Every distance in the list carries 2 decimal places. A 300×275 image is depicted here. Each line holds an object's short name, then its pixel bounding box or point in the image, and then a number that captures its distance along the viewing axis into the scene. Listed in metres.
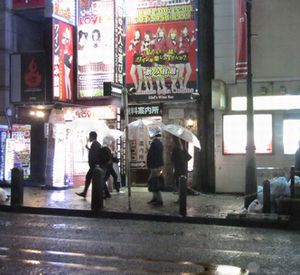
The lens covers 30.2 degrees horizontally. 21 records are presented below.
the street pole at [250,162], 14.09
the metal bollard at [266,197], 13.05
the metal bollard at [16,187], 15.02
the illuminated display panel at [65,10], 19.66
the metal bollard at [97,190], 14.15
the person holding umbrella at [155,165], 14.96
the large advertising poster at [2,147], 20.59
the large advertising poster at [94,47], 20.00
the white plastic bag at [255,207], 13.44
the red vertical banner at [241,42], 17.97
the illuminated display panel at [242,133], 18.06
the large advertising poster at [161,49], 19.22
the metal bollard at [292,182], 12.64
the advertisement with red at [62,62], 19.73
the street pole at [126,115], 14.45
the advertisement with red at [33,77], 20.11
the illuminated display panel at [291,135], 17.83
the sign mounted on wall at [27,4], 21.17
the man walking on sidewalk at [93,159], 16.34
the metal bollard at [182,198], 13.50
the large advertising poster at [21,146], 21.20
